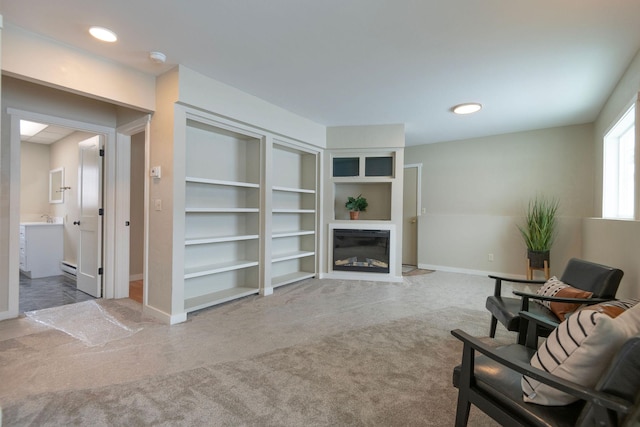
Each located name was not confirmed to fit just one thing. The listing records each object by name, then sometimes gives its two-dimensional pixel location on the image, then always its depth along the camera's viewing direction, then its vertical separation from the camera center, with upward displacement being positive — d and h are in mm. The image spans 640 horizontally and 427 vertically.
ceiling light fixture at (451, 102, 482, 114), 3758 +1309
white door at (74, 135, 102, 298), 3721 -114
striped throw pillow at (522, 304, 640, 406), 1019 -478
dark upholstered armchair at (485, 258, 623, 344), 2096 -566
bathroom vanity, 4730 -649
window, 3123 +479
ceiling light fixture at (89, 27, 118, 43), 2297 +1342
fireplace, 4798 -623
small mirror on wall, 5320 +411
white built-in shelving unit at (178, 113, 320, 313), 3492 -35
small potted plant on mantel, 5016 +90
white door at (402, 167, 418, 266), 6121 -85
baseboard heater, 4758 -954
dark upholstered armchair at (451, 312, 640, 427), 930 -689
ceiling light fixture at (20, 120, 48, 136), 4520 +1219
